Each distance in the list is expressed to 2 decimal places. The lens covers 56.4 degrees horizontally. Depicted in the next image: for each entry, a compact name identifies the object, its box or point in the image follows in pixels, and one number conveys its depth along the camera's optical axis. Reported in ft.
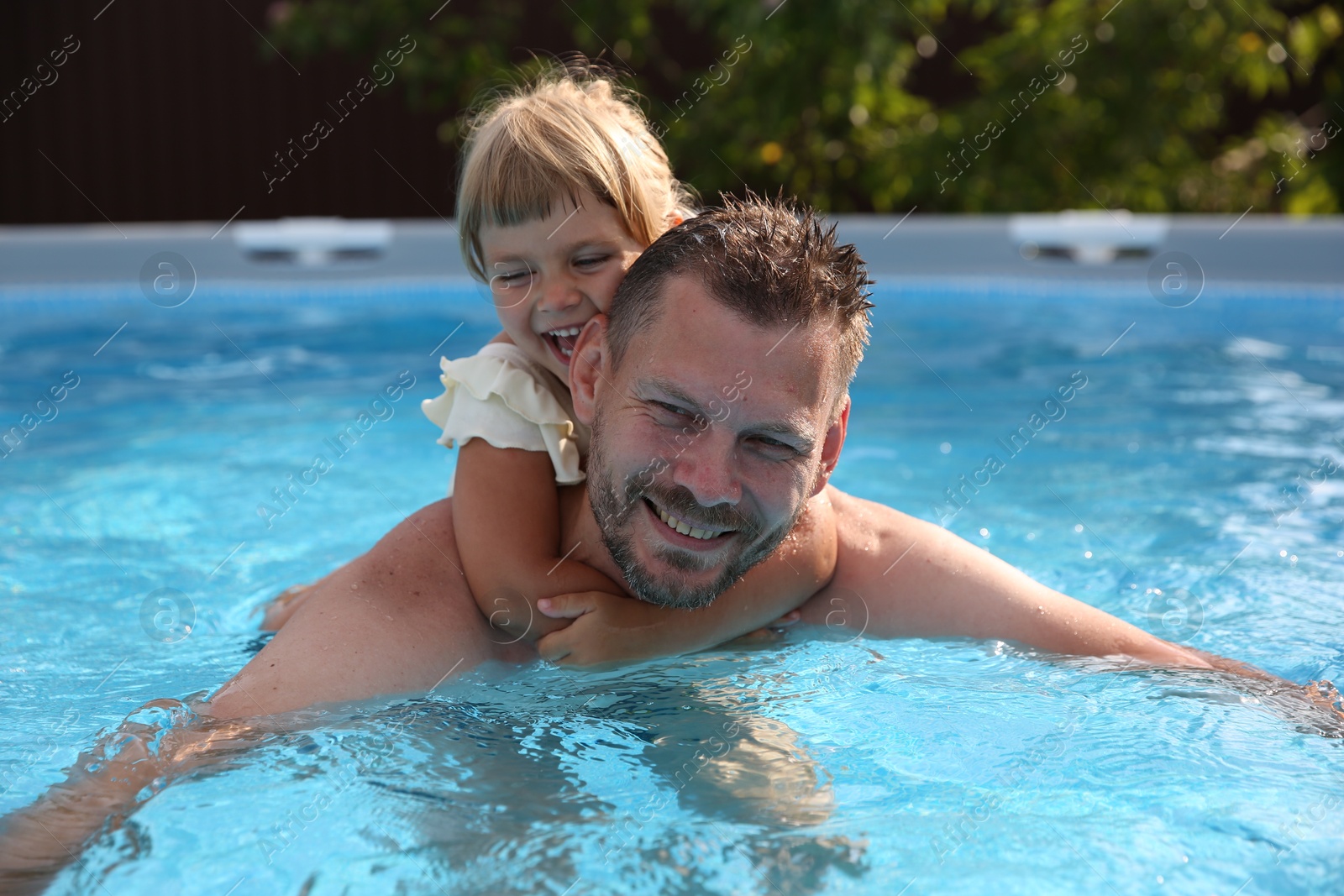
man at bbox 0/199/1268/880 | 7.02
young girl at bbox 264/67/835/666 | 8.16
